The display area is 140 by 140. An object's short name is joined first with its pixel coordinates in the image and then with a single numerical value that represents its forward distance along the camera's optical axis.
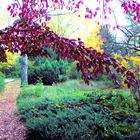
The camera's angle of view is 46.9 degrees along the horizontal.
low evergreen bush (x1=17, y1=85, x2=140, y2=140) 1.88
